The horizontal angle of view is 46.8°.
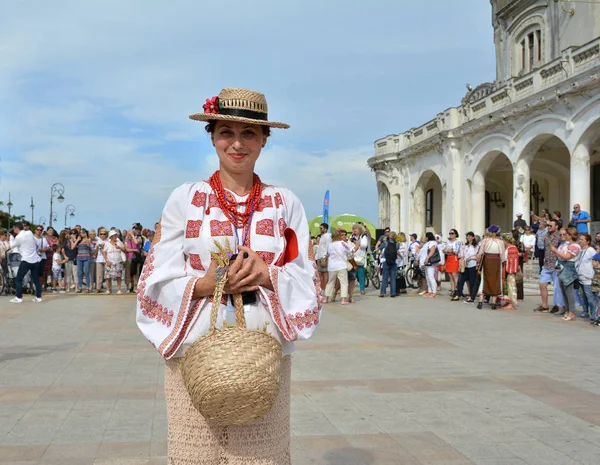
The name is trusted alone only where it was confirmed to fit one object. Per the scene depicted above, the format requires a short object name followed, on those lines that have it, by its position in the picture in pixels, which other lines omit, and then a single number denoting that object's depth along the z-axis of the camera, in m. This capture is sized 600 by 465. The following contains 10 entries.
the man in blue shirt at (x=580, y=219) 18.80
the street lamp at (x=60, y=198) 34.85
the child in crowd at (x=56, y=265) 19.08
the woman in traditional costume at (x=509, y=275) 14.41
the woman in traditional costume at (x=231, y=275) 2.61
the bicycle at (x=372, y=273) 21.06
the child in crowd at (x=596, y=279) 11.70
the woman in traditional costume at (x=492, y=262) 14.38
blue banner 23.28
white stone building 20.98
